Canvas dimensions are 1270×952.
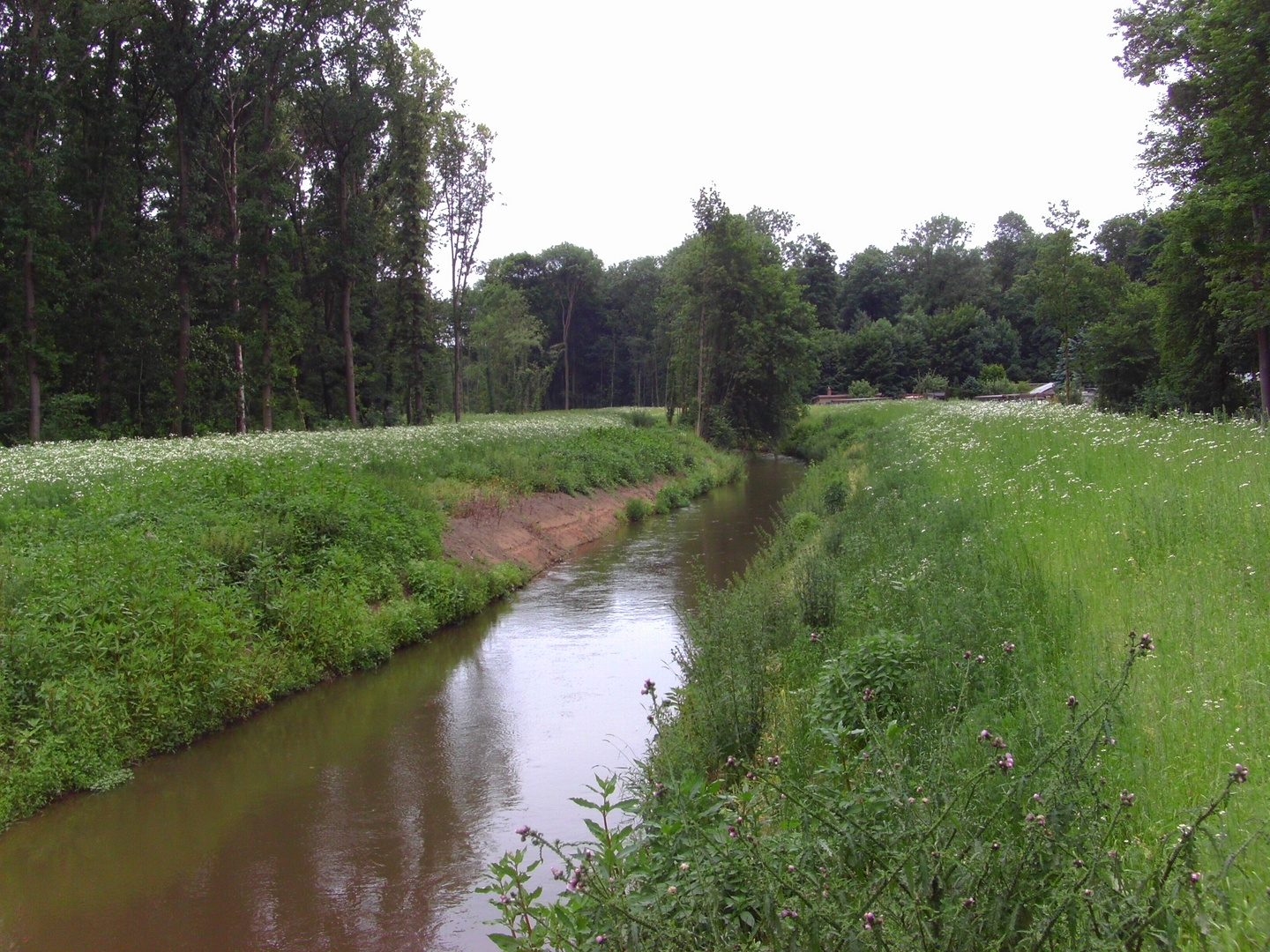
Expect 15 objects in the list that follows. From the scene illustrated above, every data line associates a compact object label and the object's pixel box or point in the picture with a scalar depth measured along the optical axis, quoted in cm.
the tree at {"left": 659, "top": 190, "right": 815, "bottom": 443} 4716
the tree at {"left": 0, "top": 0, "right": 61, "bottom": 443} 2631
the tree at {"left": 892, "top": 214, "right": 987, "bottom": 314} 9600
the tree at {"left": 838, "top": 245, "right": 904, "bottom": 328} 9988
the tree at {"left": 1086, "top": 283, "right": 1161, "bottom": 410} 3069
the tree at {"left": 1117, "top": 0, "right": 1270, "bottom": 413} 1855
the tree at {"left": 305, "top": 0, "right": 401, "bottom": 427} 3344
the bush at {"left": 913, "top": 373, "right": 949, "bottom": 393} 7031
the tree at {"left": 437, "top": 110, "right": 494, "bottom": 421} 4291
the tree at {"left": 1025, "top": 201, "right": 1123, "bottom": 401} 4009
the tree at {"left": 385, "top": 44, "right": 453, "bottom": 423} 3794
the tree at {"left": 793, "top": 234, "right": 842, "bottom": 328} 8594
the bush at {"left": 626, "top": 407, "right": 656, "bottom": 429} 5167
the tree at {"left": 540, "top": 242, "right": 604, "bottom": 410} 9475
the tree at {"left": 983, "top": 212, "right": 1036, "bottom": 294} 10094
